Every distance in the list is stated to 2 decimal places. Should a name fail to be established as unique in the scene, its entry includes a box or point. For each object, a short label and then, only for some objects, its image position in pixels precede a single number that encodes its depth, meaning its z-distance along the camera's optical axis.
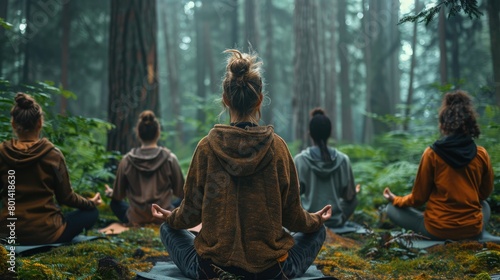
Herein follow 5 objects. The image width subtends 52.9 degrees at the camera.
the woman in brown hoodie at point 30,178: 5.27
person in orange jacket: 5.96
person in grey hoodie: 7.95
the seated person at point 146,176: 7.73
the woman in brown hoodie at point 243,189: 3.92
